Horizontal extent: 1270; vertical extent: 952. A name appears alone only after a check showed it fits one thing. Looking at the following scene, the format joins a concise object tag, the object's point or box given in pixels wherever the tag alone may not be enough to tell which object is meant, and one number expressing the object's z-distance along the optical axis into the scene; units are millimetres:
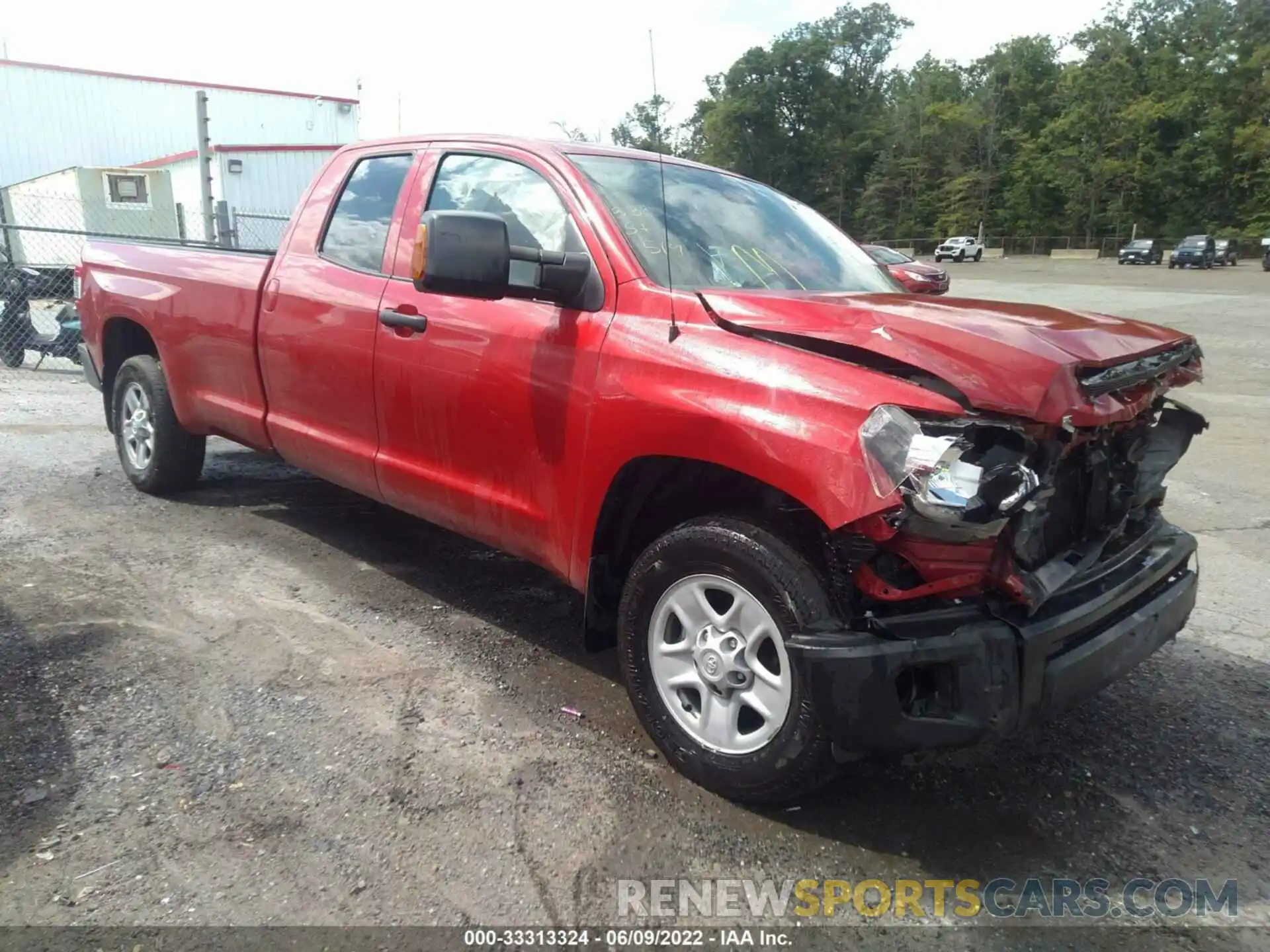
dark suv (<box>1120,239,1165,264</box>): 50656
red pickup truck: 2447
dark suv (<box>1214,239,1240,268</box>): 47938
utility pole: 9922
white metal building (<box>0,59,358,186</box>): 31422
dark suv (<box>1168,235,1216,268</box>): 46188
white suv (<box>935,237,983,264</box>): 59469
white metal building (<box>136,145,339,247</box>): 23234
